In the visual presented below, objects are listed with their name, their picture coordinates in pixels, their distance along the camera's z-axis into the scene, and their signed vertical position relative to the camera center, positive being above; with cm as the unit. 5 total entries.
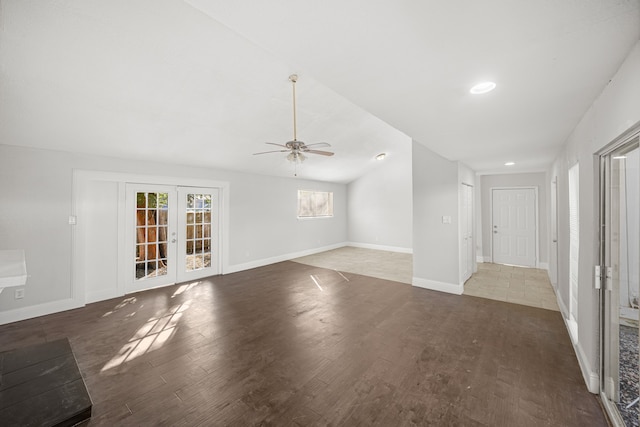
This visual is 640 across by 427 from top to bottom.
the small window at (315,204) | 812 +38
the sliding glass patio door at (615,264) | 180 -37
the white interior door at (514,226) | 589 -29
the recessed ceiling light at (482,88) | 174 +90
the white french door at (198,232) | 513 -36
